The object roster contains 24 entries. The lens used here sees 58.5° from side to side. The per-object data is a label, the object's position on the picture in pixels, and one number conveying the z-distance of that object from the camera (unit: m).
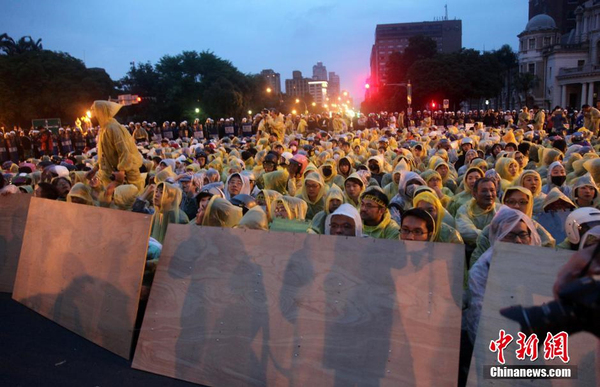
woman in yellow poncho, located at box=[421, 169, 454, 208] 7.61
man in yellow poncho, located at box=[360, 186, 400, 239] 5.57
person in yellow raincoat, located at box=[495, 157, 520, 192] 9.07
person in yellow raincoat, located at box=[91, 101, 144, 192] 6.82
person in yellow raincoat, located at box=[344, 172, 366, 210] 7.39
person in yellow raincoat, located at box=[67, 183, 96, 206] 7.01
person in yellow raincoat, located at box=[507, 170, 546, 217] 7.20
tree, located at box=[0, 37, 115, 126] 43.75
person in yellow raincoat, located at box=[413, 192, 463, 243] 5.10
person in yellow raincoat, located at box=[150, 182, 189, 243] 6.38
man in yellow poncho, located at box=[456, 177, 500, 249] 6.27
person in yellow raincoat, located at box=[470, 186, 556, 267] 5.67
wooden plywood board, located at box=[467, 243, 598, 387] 2.91
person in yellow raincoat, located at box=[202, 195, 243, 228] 5.38
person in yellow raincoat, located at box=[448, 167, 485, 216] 7.58
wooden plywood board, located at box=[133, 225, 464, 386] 3.33
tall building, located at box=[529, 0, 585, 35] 88.38
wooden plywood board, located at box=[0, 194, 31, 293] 6.28
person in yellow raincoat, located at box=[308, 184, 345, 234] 5.95
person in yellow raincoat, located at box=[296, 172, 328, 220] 7.73
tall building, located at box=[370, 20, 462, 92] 175.88
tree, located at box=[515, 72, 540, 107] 75.31
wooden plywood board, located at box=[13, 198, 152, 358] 4.41
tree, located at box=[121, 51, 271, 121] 55.62
